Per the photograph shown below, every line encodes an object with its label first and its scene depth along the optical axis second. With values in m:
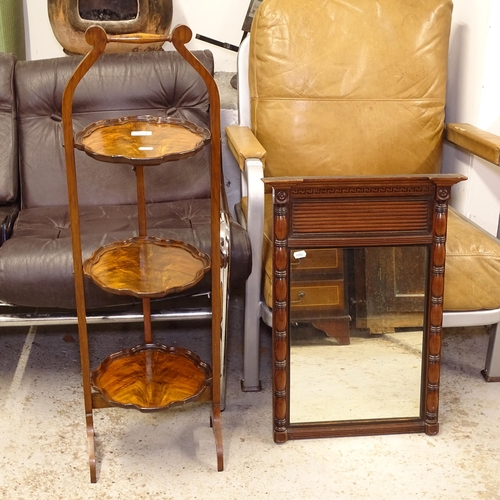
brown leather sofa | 2.42
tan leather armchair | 2.40
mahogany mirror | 1.86
